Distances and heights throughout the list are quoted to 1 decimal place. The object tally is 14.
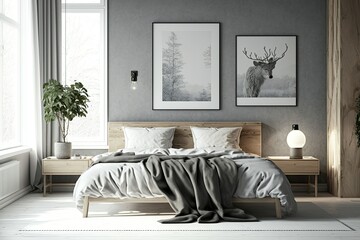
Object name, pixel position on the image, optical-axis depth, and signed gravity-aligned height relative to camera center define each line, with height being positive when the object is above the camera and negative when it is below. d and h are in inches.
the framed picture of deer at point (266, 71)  320.5 +16.5
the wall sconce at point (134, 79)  316.5 +12.0
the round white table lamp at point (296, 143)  303.0 -21.7
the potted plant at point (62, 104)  294.7 -1.4
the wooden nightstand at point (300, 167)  297.4 -33.4
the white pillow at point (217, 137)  302.7 -18.8
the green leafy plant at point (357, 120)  284.2 -9.3
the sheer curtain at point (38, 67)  302.8 +18.4
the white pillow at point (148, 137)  302.8 -18.7
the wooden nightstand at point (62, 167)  292.5 -32.8
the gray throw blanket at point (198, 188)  230.1 -34.8
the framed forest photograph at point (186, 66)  320.5 +19.2
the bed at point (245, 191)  235.0 -36.0
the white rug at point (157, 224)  216.8 -47.3
